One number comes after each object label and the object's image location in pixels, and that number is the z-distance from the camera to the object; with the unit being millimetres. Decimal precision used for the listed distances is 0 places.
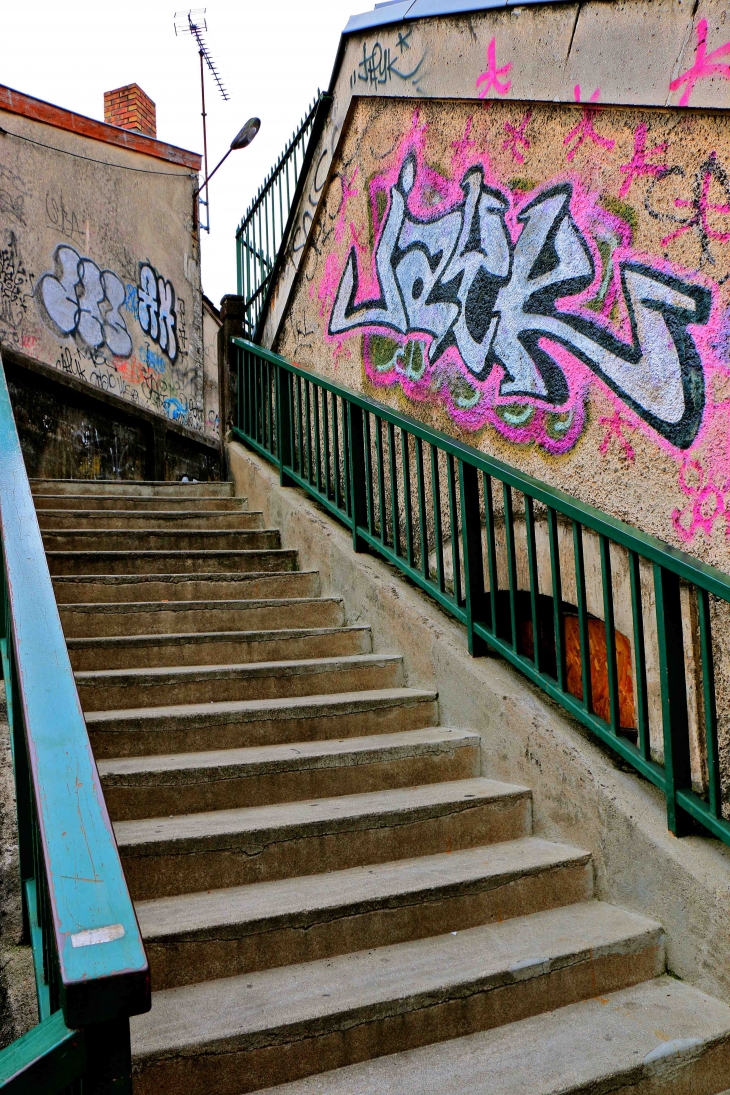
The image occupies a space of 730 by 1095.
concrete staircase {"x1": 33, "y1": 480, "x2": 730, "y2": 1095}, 2287
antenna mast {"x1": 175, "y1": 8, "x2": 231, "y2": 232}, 17925
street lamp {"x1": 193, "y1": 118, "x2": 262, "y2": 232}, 9477
